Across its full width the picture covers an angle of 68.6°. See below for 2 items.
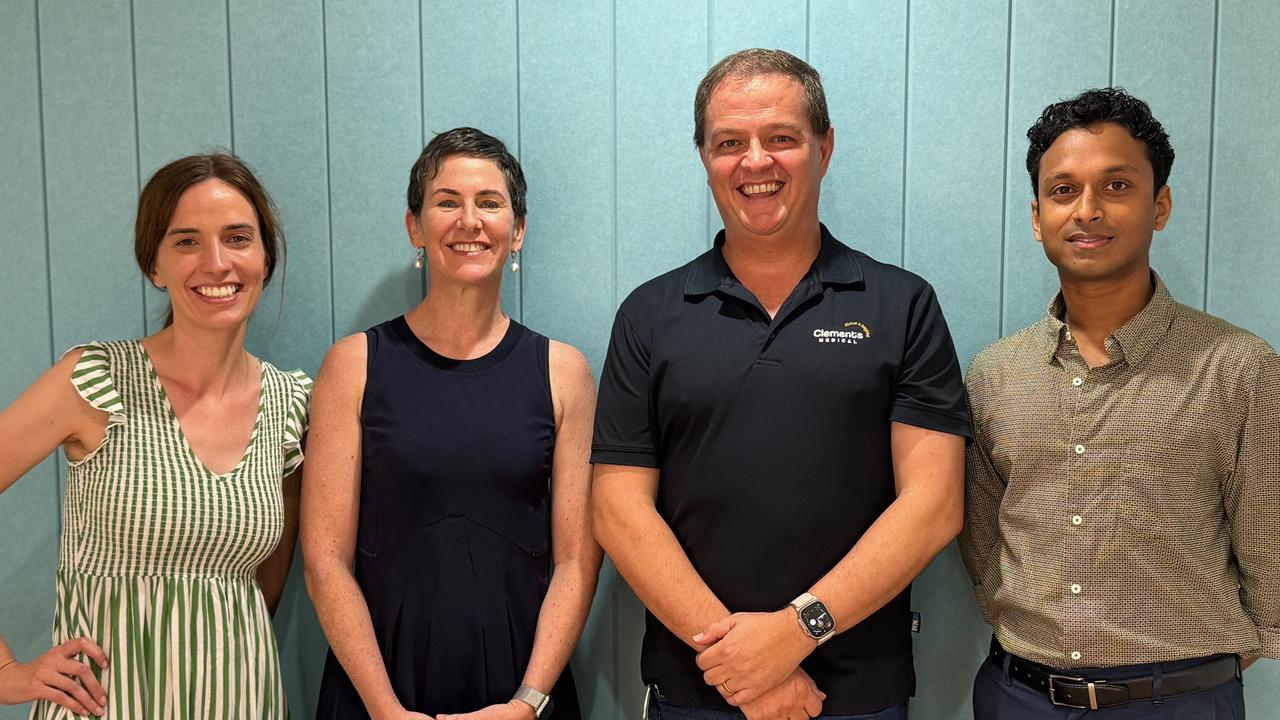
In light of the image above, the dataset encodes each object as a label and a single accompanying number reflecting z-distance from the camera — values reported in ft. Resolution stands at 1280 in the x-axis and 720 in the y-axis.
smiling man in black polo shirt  5.26
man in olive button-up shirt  5.26
